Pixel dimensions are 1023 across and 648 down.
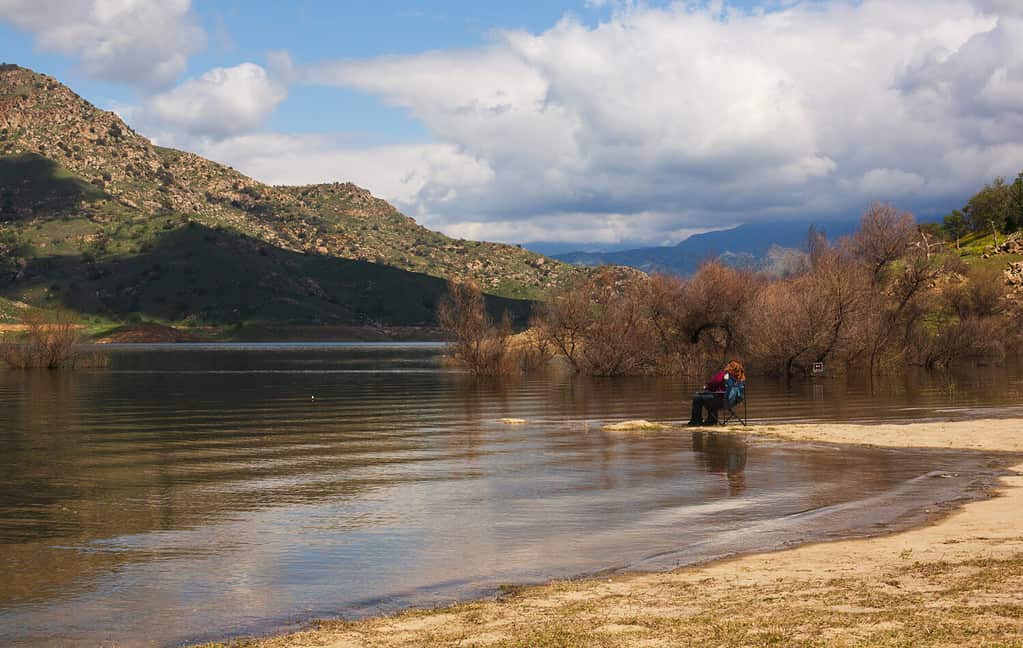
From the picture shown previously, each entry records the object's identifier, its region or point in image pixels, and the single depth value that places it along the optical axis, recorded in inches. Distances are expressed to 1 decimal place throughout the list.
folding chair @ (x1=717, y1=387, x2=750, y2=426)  1270.4
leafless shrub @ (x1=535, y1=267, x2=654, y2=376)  2691.9
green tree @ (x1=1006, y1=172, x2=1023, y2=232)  5093.5
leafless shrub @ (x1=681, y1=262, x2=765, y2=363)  2706.7
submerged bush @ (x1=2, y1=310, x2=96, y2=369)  3225.9
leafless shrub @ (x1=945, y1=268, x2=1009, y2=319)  3304.6
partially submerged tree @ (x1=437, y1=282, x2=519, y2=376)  2701.8
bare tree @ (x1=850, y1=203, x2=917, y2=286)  2849.4
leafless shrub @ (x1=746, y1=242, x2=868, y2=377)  2426.2
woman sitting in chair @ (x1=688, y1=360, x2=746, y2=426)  1263.5
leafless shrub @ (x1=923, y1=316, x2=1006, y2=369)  2778.1
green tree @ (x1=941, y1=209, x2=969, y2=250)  5944.9
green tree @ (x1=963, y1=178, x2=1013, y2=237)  5236.2
